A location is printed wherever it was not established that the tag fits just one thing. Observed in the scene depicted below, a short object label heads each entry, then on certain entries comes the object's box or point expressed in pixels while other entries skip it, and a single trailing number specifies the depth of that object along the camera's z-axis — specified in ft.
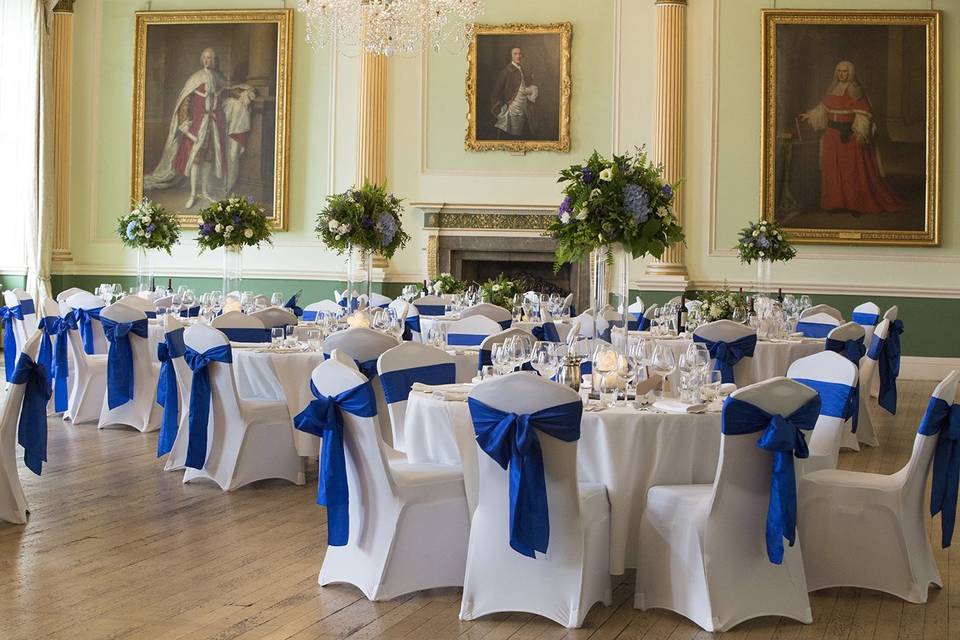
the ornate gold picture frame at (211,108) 47.16
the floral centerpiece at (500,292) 35.04
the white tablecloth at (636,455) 15.51
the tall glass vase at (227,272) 36.60
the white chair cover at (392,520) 15.34
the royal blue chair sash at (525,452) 13.80
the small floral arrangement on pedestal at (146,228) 38.70
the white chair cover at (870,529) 15.93
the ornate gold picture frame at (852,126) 43.80
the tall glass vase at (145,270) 48.03
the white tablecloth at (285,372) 24.03
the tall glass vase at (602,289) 19.48
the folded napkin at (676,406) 15.62
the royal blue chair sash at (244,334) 27.35
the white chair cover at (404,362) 19.72
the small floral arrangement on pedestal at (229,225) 35.76
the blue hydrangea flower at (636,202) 19.34
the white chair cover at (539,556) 14.14
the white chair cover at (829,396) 17.46
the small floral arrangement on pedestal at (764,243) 40.60
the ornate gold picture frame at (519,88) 45.55
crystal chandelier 36.70
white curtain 46.68
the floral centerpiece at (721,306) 31.60
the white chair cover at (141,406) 29.14
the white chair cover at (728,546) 14.20
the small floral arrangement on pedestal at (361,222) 29.89
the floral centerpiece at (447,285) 40.19
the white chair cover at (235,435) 22.21
